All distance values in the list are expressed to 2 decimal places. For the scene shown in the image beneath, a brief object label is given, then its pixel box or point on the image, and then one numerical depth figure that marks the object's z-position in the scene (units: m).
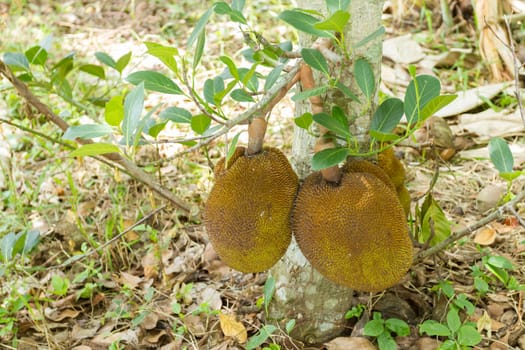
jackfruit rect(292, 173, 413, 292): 1.11
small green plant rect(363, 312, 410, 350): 1.36
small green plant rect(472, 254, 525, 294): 1.39
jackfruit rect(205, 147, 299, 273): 1.17
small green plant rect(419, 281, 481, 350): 1.28
